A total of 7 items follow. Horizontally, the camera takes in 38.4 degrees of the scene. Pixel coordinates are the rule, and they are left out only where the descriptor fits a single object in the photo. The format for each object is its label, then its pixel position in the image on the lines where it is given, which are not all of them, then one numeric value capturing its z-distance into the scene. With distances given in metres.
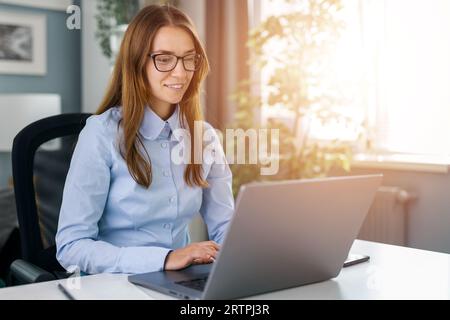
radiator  2.88
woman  1.43
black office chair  1.58
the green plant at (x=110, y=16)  4.02
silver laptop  1.00
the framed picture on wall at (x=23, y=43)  4.05
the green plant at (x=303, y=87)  2.97
